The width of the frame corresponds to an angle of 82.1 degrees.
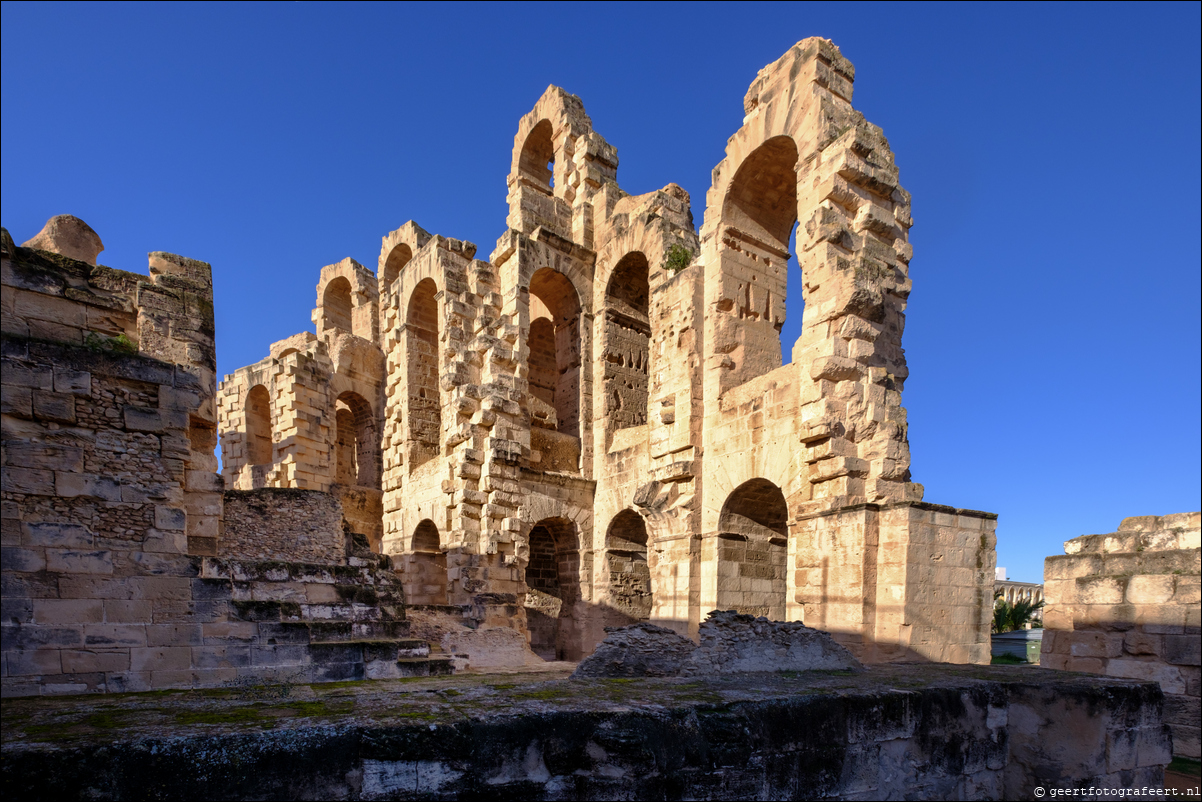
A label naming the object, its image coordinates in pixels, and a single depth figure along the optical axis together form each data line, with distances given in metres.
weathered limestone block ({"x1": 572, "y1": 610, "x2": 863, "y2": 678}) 4.48
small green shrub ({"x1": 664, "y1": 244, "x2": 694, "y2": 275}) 12.16
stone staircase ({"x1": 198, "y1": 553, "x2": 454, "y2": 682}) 5.99
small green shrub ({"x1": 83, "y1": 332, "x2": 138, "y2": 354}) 5.27
